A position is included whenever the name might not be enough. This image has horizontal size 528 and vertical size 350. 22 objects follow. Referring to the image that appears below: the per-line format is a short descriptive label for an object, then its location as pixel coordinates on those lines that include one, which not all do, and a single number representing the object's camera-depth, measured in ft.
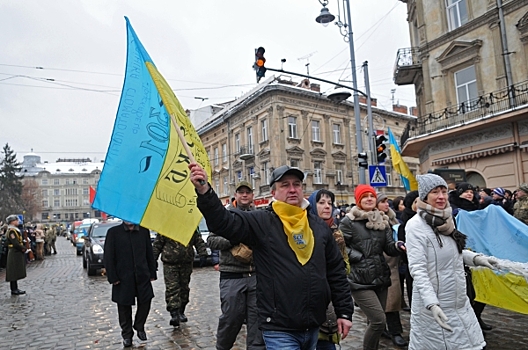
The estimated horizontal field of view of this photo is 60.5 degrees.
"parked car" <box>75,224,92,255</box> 87.39
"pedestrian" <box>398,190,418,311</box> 19.00
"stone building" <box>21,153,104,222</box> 417.90
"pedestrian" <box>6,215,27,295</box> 37.27
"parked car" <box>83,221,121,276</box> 48.78
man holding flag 9.71
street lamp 50.49
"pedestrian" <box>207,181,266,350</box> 15.03
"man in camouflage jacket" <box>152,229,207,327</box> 23.95
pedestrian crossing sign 44.11
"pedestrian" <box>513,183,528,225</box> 26.09
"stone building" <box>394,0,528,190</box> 56.57
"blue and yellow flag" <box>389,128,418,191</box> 47.37
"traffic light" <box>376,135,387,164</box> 47.56
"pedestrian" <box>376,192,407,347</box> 19.25
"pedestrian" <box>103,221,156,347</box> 20.77
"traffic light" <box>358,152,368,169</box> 48.06
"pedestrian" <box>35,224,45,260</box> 77.54
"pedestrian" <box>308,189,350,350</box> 15.57
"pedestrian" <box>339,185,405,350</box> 15.55
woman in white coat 11.44
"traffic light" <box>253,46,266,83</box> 42.78
